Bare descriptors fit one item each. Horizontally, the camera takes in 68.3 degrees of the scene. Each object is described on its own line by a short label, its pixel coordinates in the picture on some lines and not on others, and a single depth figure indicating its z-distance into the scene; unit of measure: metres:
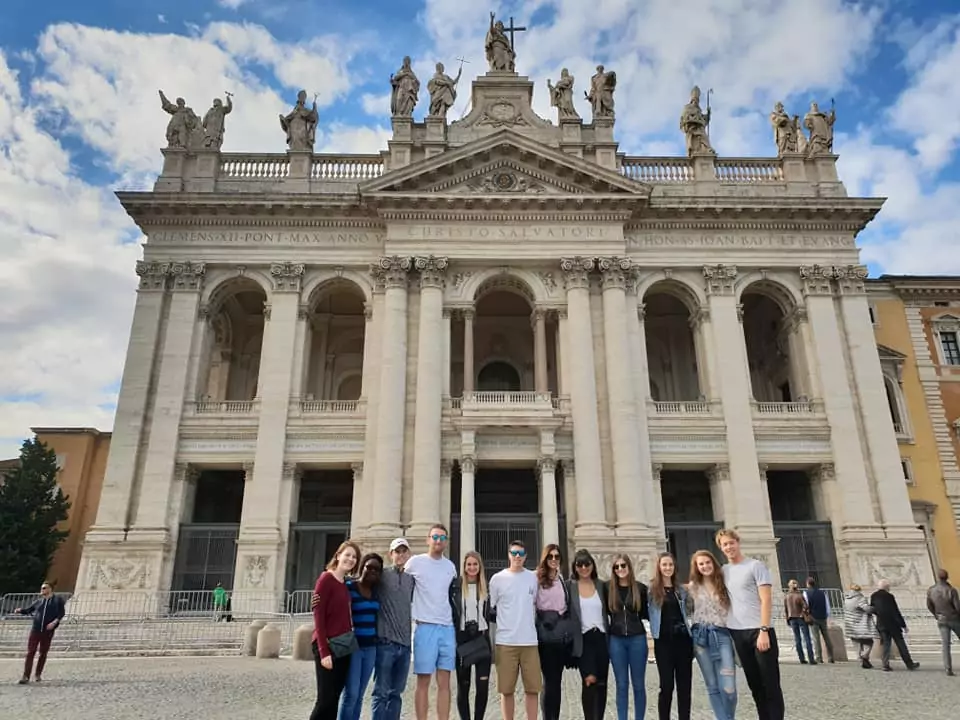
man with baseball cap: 6.39
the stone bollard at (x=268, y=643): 15.09
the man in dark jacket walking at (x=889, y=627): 12.54
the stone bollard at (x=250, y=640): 15.83
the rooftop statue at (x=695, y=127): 29.19
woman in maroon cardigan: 5.89
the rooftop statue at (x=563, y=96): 29.53
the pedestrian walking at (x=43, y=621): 11.20
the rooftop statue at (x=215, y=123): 28.98
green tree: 26.17
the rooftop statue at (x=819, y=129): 29.27
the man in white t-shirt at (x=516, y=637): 6.61
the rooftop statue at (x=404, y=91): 29.22
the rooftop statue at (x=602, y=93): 29.52
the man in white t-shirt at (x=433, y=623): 6.64
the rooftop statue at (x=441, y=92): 29.34
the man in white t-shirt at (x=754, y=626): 6.45
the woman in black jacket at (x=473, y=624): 7.03
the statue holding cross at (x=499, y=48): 31.05
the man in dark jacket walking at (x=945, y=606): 12.20
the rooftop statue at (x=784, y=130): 29.50
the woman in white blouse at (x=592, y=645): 6.74
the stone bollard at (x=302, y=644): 14.55
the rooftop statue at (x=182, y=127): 28.71
